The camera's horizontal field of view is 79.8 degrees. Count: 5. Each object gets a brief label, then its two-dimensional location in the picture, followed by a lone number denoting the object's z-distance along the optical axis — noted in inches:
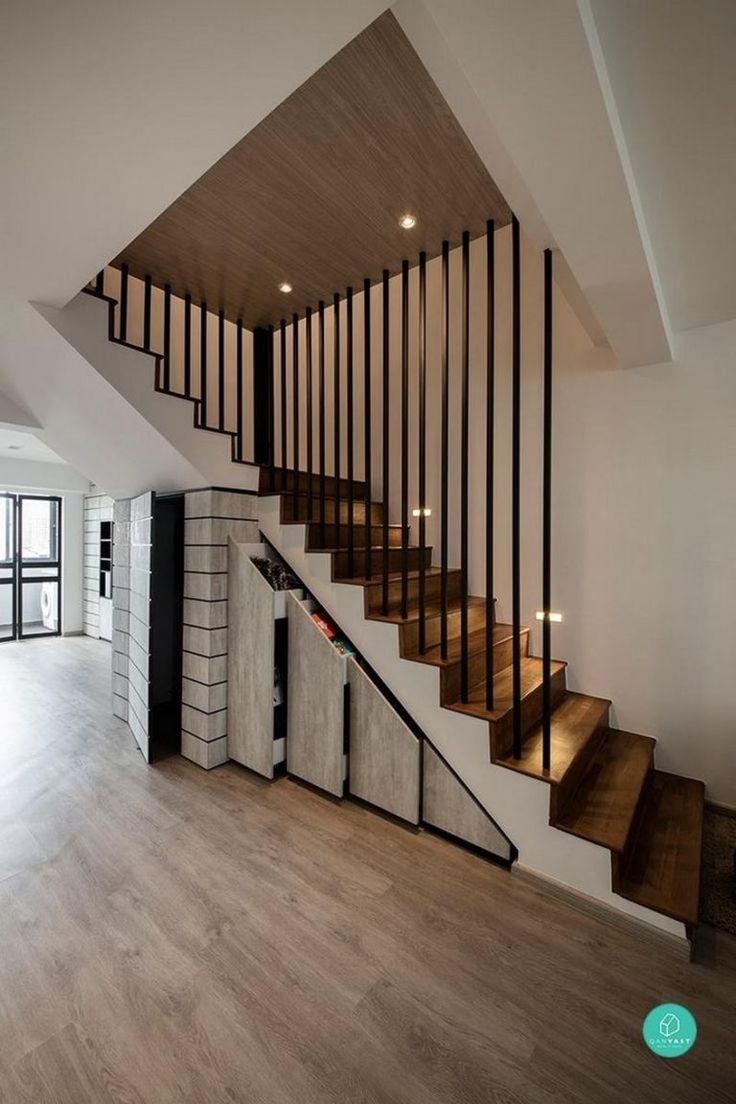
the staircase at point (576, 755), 66.5
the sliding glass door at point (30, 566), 267.0
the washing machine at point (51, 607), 284.8
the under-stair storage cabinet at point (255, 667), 102.6
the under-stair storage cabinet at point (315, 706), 94.2
